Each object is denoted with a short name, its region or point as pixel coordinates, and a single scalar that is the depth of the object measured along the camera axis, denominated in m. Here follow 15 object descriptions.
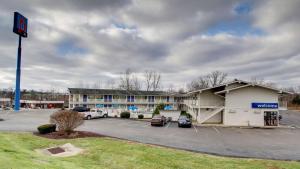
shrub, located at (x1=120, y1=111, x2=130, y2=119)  39.44
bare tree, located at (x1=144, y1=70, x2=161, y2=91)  81.21
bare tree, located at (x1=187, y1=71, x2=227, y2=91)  80.94
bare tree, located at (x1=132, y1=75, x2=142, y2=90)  78.69
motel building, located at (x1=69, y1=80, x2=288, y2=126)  29.86
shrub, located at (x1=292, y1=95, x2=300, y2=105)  75.63
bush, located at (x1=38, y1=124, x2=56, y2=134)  16.80
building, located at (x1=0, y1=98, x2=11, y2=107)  73.56
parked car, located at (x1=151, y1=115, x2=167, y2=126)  26.95
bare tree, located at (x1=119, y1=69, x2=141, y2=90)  76.44
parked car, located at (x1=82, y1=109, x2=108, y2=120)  33.12
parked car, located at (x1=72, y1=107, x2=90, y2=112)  34.76
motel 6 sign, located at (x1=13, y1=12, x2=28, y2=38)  37.97
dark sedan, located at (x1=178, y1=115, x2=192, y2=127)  26.38
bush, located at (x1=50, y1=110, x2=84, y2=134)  16.28
